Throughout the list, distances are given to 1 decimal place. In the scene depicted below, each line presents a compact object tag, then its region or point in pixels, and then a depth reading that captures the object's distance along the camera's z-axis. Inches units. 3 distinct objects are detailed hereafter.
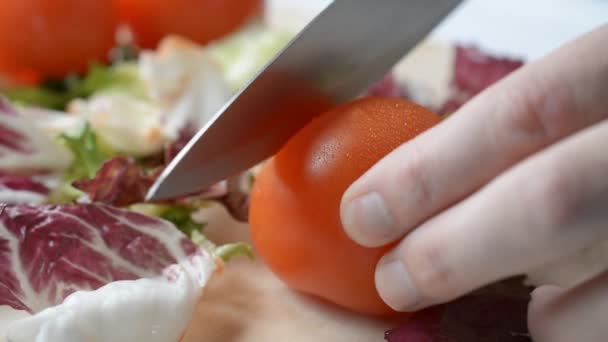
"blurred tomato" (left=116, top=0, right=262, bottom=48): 17.9
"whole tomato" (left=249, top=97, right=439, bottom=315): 9.7
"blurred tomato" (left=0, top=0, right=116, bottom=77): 15.3
